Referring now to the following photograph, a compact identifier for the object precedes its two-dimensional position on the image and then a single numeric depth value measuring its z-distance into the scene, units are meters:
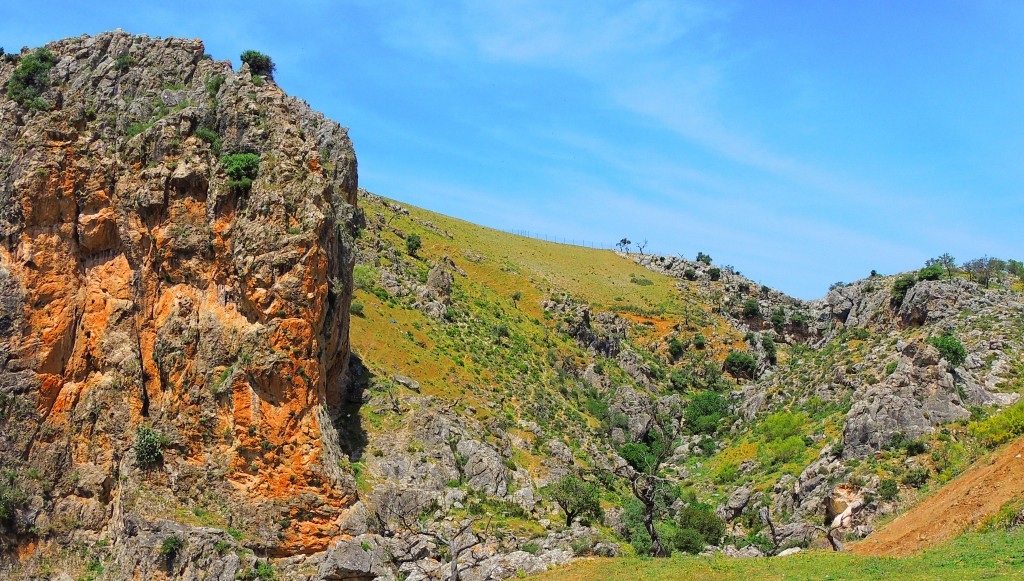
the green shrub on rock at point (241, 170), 47.56
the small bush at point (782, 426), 69.50
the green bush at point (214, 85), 52.03
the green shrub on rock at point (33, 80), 49.47
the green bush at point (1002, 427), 46.53
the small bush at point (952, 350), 61.38
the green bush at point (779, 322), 122.56
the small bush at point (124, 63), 53.00
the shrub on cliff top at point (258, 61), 58.59
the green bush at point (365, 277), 69.81
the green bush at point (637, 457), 72.12
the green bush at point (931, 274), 85.00
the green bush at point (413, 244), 90.12
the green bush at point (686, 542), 49.59
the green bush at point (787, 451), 63.59
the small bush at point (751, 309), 125.19
